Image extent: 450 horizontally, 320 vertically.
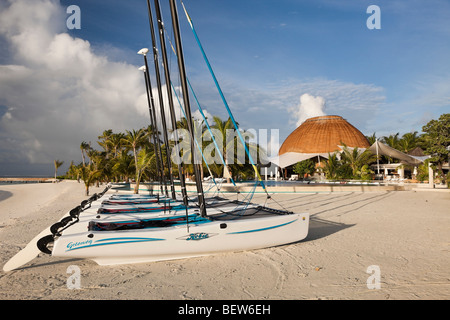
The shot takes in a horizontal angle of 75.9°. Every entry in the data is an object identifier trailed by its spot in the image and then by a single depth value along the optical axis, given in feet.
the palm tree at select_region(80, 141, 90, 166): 195.72
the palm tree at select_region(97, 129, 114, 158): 158.71
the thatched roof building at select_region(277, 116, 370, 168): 227.20
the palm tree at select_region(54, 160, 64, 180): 229.66
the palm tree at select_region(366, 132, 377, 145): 189.67
